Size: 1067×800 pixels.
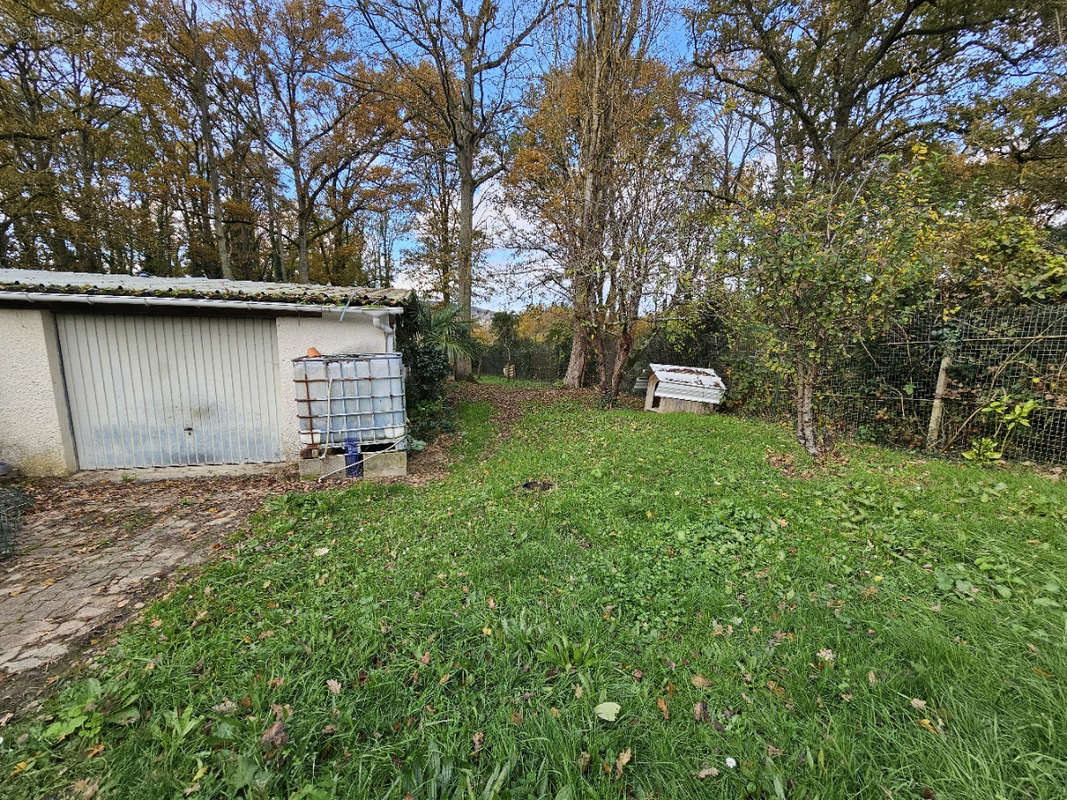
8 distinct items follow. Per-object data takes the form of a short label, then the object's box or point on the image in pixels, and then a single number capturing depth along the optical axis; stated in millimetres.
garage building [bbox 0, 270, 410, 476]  5129
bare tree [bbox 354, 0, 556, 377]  10789
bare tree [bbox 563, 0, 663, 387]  8422
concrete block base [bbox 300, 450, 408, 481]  5398
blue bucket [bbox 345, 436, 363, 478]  5538
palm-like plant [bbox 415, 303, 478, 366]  8703
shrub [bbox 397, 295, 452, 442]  8328
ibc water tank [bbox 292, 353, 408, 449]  5340
